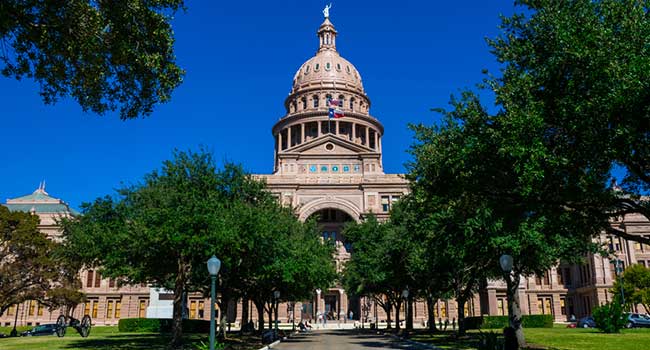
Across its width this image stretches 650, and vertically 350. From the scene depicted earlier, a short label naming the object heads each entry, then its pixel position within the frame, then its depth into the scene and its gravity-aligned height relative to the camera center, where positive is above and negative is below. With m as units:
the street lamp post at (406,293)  36.98 +0.75
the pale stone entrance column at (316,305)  77.41 -0.01
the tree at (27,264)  48.41 +3.63
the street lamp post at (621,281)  56.34 +2.42
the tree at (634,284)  59.12 +2.12
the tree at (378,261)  40.66 +3.36
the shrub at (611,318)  37.72 -0.92
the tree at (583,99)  15.52 +5.82
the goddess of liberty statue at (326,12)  128.75 +65.81
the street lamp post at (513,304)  23.81 +0.00
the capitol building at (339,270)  77.50 +4.64
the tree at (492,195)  17.58 +3.97
